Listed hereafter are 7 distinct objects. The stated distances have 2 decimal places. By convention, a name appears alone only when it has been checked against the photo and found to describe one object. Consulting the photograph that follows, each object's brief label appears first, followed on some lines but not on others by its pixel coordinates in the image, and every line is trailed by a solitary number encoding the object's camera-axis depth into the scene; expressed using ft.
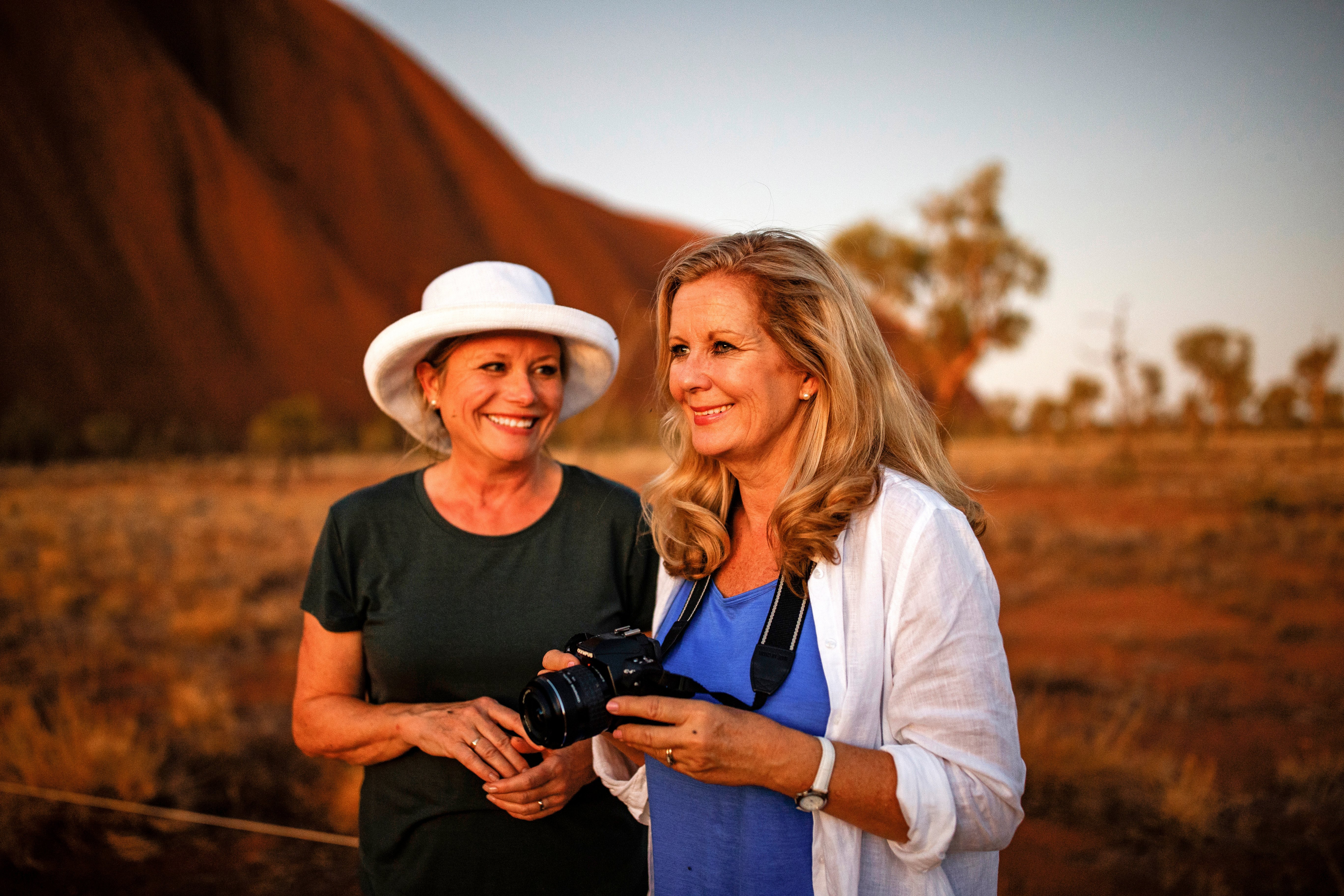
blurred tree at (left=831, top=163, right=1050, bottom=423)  48.73
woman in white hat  6.63
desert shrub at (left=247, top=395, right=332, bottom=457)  66.54
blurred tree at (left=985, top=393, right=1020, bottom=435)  110.83
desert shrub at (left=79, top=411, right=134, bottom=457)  63.05
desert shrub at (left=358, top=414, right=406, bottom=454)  78.64
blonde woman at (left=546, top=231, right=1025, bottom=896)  4.75
